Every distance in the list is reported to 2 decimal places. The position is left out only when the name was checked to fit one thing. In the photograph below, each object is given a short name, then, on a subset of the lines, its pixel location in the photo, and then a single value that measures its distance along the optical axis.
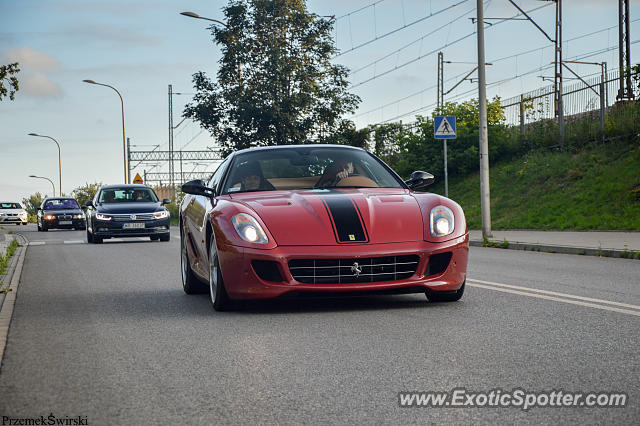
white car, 56.66
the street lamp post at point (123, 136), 48.31
